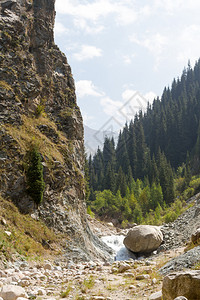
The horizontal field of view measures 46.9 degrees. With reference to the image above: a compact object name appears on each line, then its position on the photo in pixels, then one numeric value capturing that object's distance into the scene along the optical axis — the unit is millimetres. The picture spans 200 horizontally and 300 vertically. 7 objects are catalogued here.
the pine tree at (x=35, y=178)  18000
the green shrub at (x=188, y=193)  59694
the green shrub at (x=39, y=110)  23122
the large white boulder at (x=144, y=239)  23584
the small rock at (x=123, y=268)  12075
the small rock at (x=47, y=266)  12964
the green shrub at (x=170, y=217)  37091
